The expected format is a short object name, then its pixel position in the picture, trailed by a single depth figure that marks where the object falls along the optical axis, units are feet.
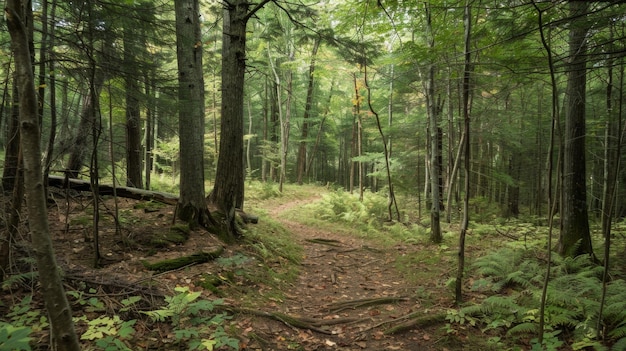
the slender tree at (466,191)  14.64
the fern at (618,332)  10.96
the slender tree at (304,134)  75.77
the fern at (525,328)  12.25
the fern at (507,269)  16.55
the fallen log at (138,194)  22.45
